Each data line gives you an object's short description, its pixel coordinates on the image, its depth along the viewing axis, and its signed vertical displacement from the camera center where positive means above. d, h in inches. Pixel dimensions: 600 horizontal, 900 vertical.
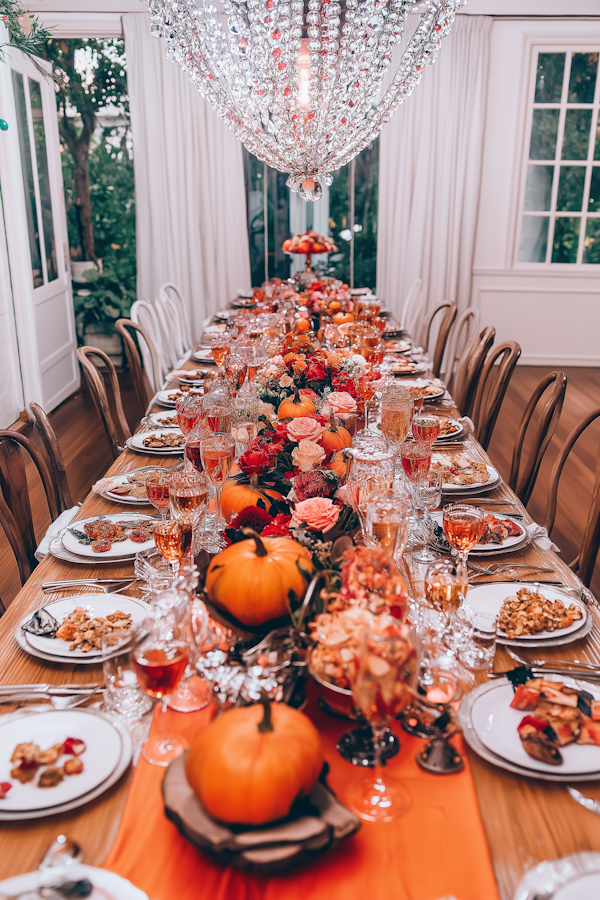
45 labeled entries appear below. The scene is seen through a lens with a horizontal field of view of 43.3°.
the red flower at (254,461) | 59.0 -19.6
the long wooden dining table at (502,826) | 33.1 -27.5
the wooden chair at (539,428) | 96.2 -28.4
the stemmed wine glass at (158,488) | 61.4 -22.5
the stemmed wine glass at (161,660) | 37.5 -21.9
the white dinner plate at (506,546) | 62.3 -27.5
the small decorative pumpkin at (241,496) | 57.4 -21.7
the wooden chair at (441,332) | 173.6 -30.4
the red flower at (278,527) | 49.8 -20.9
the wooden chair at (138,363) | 139.7 -29.8
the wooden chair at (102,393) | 114.2 -28.6
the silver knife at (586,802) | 35.7 -27.3
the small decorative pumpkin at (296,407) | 73.7 -19.5
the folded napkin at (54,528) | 80.0 -34.1
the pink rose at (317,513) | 48.4 -19.4
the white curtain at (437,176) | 237.8 +6.9
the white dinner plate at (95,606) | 51.4 -27.4
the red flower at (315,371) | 83.3 -18.3
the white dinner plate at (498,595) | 53.1 -27.4
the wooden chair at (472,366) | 135.0 -28.8
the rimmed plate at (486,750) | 36.7 -26.7
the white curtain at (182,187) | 236.5 +3.4
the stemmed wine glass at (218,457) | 62.4 -20.5
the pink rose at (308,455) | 59.6 -19.3
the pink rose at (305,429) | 60.6 -17.6
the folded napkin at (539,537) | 64.4 -27.9
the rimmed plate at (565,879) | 30.2 -26.5
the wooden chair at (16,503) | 74.5 -29.1
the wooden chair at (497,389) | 118.5 -28.6
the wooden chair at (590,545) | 78.3 -34.8
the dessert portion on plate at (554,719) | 38.3 -25.8
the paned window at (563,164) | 241.6 +10.8
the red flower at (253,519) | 51.3 -20.7
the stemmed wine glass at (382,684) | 32.5 -20.2
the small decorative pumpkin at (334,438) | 65.9 -20.1
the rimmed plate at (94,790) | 34.3 -26.7
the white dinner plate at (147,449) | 89.2 -28.4
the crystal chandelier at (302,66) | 112.0 +20.6
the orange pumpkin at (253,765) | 30.6 -22.3
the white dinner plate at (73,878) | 28.8 -25.4
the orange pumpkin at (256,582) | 40.8 -19.9
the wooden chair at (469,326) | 158.9 -25.7
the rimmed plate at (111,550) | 62.0 -27.8
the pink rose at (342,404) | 74.5 -19.3
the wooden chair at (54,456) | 84.9 -28.6
